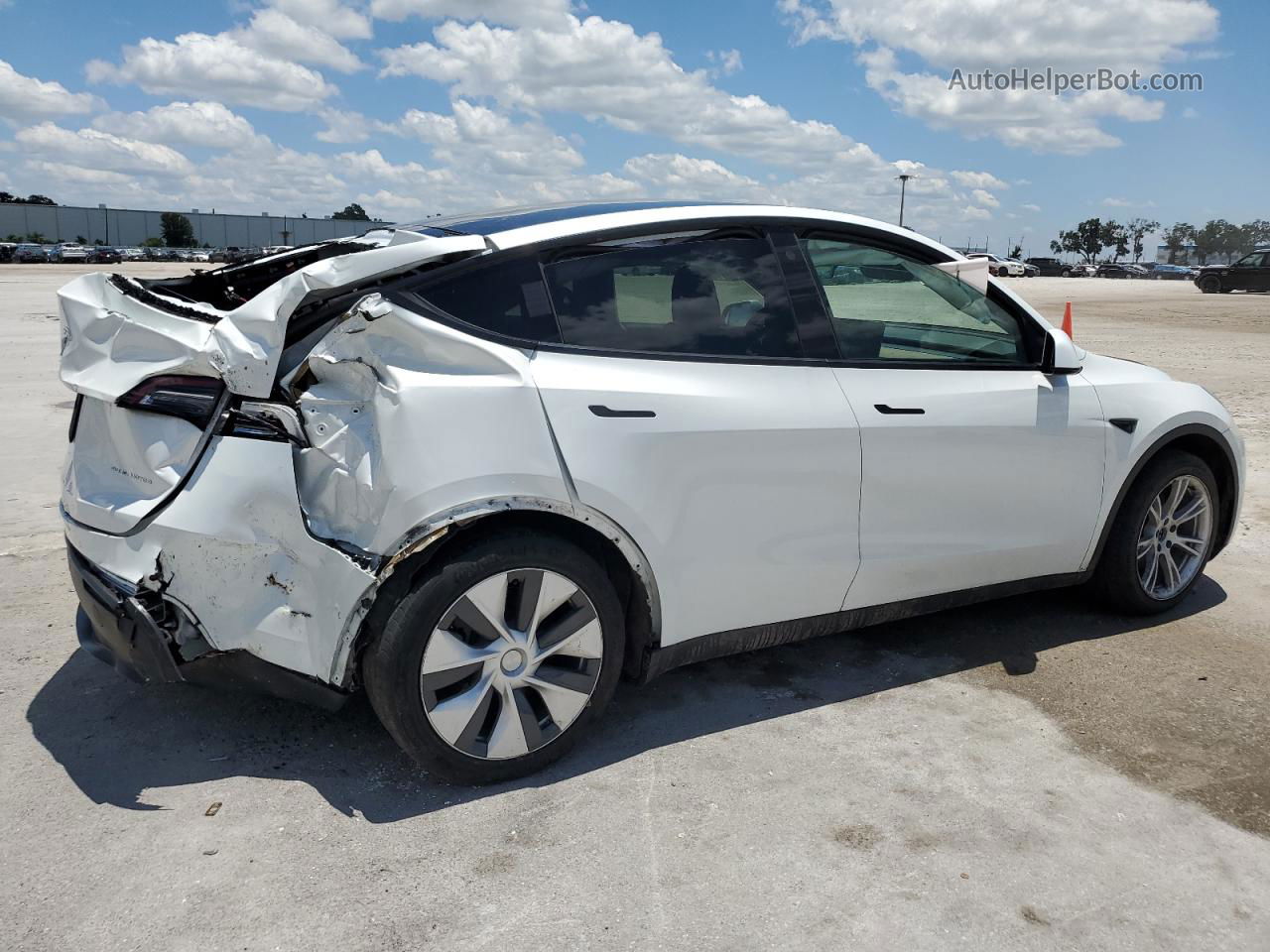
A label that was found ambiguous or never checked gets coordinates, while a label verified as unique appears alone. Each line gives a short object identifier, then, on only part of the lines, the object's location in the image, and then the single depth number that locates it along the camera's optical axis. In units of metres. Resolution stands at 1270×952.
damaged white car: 2.91
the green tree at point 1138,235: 153.25
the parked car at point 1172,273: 87.31
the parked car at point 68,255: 67.50
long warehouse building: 101.56
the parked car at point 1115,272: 92.06
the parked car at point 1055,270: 93.50
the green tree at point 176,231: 106.81
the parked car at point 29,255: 66.16
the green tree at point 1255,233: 154.50
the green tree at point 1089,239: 138.75
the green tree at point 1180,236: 169.32
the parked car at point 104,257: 70.38
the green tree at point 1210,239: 151.25
